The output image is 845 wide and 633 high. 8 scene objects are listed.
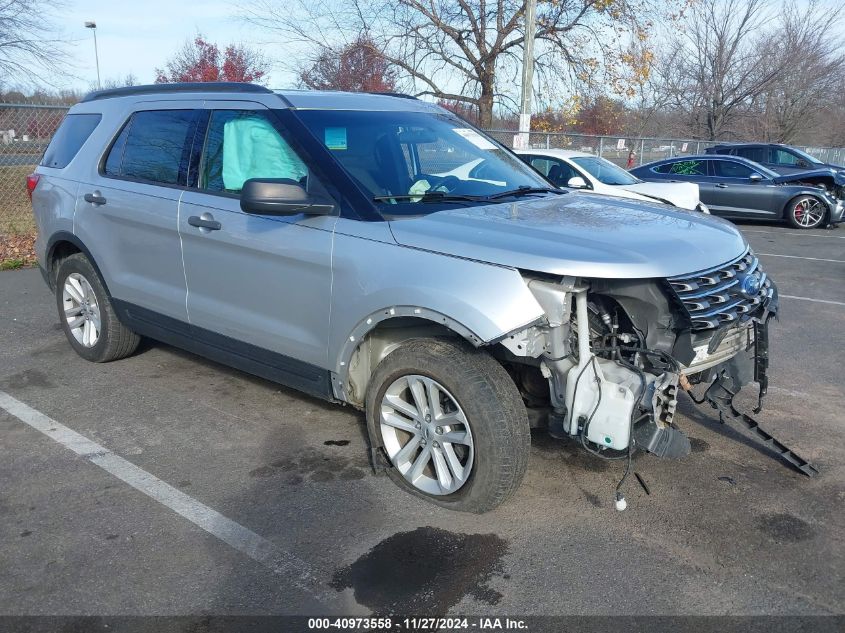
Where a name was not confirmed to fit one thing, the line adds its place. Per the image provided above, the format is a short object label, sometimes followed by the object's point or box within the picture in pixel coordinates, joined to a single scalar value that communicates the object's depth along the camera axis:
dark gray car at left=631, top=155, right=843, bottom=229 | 15.03
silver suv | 3.23
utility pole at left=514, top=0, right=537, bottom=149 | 14.59
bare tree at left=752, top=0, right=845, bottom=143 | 33.12
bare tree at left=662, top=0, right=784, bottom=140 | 31.75
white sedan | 10.61
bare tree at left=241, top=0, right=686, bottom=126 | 18.84
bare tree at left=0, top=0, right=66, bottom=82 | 15.39
